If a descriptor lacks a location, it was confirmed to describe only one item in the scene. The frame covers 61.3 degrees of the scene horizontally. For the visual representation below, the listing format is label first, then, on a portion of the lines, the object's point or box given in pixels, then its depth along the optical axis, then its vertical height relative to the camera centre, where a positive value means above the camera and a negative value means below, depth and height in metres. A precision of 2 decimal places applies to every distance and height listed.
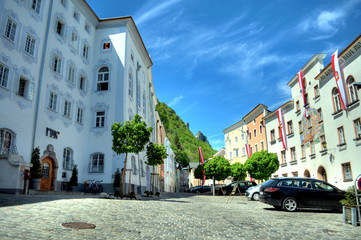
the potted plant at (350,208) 9.55 -0.62
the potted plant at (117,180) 25.18 +0.87
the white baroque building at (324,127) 24.30 +5.80
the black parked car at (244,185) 35.50 +0.48
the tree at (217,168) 46.06 +3.15
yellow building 57.31 +9.17
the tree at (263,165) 36.84 +2.83
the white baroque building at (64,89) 19.03 +8.04
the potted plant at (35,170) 19.44 +1.39
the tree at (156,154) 27.42 +3.19
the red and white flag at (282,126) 38.79 +8.06
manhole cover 7.17 -0.80
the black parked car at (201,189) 53.85 +0.11
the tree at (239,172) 45.91 +2.51
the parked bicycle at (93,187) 25.44 +0.34
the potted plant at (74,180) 24.22 +0.89
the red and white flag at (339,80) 24.89 +8.68
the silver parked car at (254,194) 25.30 -0.40
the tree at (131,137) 19.28 +3.35
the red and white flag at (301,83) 33.91 +11.85
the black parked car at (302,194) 13.79 -0.27
